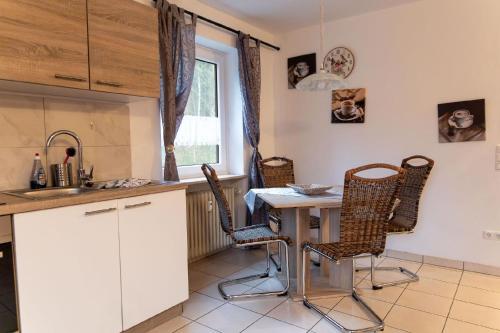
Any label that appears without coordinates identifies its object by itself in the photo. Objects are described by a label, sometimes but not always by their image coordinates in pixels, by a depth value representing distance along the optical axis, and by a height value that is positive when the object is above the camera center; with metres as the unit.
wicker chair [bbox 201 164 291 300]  2.27 -0.60
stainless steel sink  1.79 -0.19
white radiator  2.99 -0.68
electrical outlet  2.74 -0.74
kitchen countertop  1.36 -0.19
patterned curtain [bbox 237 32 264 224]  3.38 +0.59
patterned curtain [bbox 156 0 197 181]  2.53 +0.70
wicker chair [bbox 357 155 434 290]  2.57 -0.47
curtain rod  2.81 +1.22
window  3.15 +0.32
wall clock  3.42 +0.94
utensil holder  2.00 -0.10
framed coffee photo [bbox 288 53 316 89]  3.67 +0.96
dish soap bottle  1.90 -0.10
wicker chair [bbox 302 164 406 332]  1.91 -0.41
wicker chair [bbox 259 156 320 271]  3.30 -0.22
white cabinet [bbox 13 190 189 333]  1.44 -0.55
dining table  2.38 -0.60
